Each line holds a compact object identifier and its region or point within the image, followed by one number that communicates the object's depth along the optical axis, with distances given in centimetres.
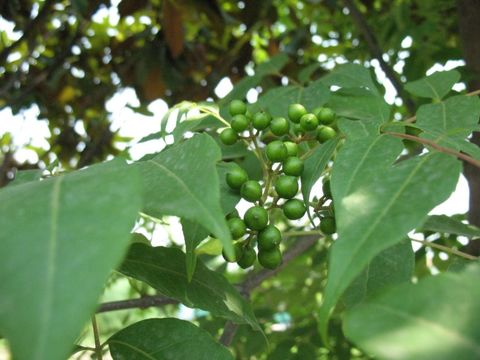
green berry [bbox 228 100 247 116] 23
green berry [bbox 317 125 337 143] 22
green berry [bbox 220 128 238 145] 23
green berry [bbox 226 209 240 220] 20
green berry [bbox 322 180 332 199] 20
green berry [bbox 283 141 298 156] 21
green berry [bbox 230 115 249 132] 22
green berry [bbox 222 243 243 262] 20
